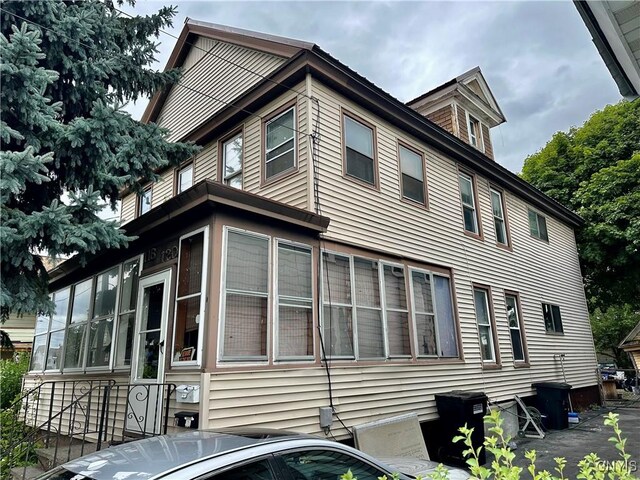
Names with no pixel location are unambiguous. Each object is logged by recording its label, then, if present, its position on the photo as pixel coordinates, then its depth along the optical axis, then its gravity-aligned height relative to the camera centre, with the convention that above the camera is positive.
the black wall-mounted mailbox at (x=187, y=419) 5.14 -0.58
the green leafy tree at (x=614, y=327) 35.28 +2.44
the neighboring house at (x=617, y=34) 2.78 +2.16
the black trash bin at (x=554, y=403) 11.09 -1.07
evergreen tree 4.97 +3.01
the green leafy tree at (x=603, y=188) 16.89 +6.83
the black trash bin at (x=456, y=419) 7.98 -1.02
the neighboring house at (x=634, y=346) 14.00 +0.37
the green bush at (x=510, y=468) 1.85 -0.46
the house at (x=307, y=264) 5.94 +1.75
